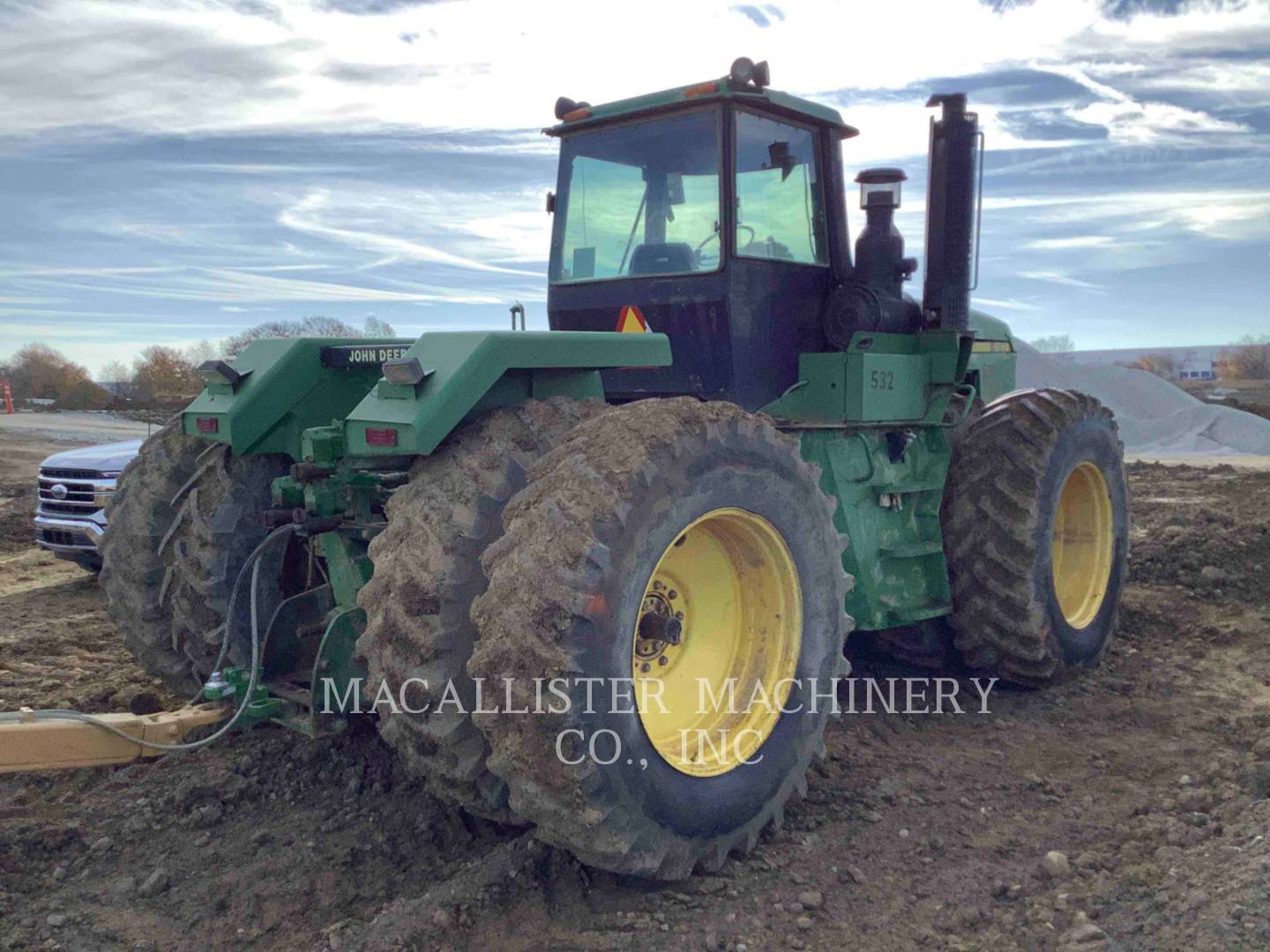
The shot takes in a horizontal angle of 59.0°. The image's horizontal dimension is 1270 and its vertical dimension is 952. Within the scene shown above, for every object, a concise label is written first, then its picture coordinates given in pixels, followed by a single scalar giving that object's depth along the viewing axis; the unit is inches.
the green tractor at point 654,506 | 130.3
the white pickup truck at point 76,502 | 351.9
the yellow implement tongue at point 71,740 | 131.6
